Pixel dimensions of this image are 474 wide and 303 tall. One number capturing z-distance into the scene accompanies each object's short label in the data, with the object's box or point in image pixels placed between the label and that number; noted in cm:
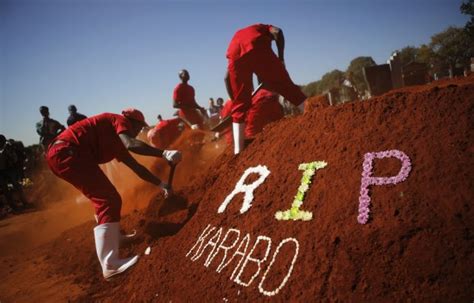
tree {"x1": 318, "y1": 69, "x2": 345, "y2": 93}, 4375
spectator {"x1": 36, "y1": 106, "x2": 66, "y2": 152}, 861
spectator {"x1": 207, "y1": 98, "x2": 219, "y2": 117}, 1627
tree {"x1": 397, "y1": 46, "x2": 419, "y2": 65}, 3920
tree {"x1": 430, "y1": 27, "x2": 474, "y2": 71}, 2443
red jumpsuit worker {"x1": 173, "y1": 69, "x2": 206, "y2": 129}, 815
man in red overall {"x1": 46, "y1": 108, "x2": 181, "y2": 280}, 325
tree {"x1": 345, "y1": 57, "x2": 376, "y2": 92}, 4502
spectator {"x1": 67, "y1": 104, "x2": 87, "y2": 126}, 754
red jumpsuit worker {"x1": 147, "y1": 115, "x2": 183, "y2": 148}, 710
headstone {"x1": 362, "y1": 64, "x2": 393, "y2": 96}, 573
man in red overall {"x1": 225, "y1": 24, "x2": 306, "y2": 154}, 385
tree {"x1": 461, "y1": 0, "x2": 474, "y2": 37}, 1923
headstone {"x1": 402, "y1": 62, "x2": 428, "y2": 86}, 675
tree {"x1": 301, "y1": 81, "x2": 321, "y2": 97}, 4558
